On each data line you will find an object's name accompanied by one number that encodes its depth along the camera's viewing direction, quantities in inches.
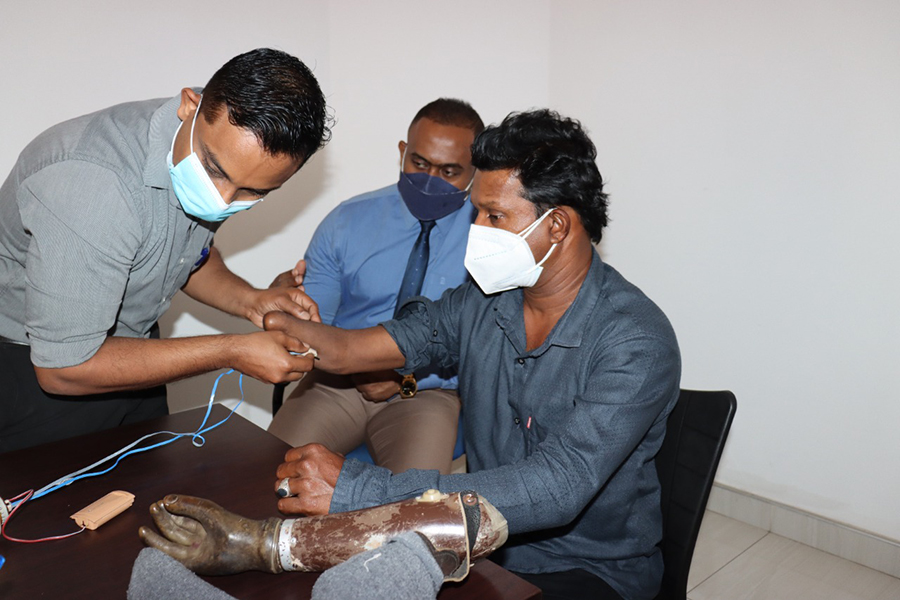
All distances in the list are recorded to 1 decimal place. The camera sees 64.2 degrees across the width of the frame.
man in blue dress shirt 92.4
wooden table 44.9
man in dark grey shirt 54.4
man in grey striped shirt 56.9
